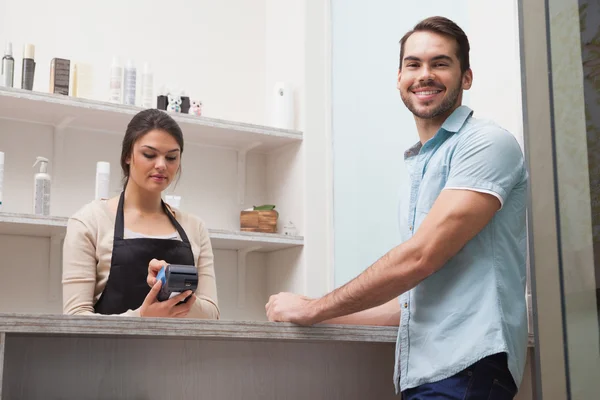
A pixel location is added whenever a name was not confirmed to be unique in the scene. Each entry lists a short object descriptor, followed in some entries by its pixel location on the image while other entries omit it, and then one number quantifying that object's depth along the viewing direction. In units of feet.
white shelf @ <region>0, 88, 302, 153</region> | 9.53
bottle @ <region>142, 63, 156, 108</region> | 10.27
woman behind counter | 7.31
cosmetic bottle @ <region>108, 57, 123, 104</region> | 10.09
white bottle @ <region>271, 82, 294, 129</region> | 11.14
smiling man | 4.69
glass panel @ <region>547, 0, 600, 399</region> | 4.39
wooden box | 11.05
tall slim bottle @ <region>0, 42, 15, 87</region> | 9.43
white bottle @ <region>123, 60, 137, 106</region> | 10.18
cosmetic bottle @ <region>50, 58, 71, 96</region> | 9.68
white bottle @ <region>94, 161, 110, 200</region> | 9.81
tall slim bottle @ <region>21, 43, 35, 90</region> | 9.51
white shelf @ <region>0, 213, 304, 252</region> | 9.07
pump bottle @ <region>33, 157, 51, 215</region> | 9.48
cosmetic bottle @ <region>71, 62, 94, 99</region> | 9.90
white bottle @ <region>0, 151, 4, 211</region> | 9.36
